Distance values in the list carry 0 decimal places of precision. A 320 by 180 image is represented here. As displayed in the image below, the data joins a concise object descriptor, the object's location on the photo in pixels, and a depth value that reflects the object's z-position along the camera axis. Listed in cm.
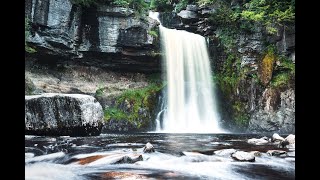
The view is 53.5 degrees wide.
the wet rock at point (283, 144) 732
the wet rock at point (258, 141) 800
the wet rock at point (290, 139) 749
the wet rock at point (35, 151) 602
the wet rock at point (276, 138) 834
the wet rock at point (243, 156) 585
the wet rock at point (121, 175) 466
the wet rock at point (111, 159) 548
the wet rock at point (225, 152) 633
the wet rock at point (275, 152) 639
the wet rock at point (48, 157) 566
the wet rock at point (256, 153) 628
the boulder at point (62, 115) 742
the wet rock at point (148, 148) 642
